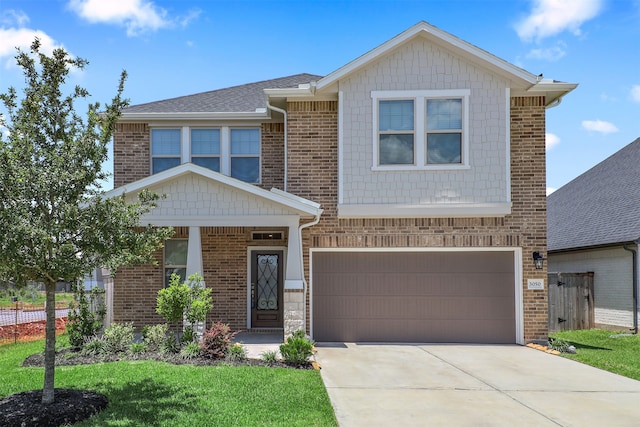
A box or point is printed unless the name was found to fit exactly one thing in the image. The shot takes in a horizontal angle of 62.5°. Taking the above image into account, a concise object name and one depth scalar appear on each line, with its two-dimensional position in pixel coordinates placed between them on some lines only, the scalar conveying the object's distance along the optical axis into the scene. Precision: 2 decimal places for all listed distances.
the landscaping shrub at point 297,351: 9.23
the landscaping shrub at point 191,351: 9.47
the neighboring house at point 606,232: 14.58
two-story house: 11.83
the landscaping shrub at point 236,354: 9.37
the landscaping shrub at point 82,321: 10.31
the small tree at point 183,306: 9.91
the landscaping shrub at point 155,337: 10.09
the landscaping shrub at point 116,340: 9.99
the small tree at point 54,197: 6.10
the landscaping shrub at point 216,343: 9.48
